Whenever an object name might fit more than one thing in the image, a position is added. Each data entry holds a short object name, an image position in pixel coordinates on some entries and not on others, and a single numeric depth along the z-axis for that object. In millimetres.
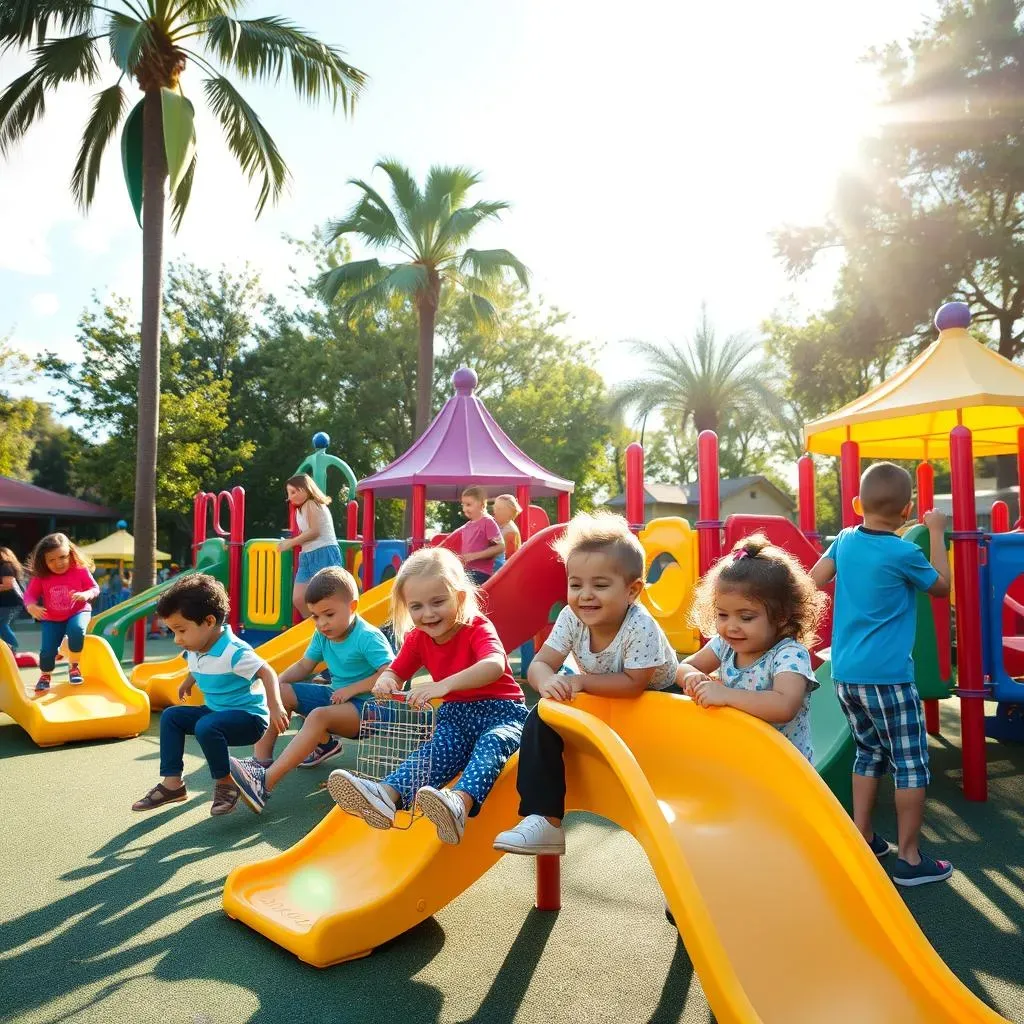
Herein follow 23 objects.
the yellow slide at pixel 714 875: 2029
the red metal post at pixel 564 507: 11148
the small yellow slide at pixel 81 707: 6223
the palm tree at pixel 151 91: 12367
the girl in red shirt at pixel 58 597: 7242
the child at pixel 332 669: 4008
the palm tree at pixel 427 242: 18531
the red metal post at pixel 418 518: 8406
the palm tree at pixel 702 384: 31484
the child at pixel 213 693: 4219
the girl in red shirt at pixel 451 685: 2910
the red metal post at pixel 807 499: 6621
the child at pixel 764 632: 2674
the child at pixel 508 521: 7682
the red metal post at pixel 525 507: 9586
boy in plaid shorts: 3516
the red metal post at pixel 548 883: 3275
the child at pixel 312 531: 7789
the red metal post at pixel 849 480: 5496
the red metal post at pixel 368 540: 9898
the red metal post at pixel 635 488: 5664
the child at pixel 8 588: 8586
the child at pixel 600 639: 2756
